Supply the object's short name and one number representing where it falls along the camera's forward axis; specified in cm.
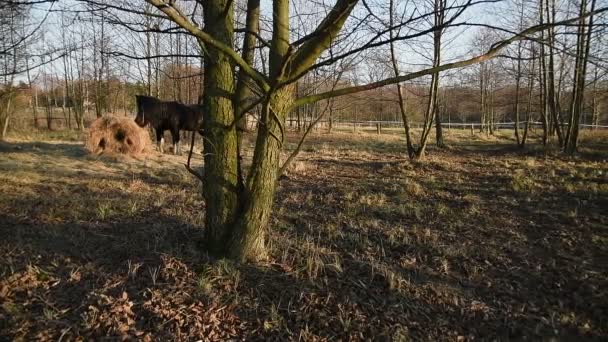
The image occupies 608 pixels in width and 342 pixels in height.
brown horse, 1223
